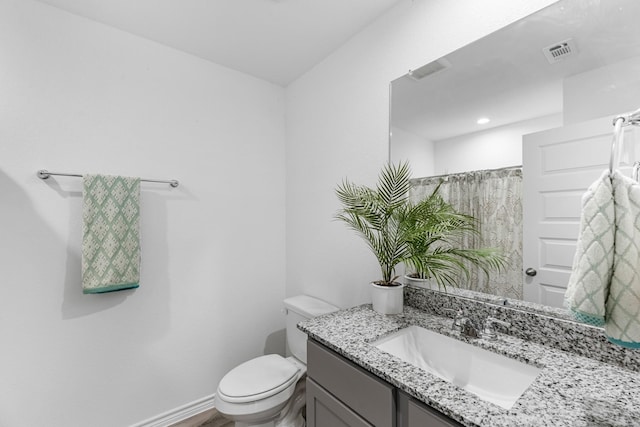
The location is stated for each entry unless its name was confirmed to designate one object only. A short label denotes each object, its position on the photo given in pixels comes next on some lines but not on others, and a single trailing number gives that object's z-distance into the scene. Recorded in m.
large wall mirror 0.92
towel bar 1.47
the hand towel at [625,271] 0.63
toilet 1.41
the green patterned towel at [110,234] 1.52
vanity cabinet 0.80
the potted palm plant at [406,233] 1.19
